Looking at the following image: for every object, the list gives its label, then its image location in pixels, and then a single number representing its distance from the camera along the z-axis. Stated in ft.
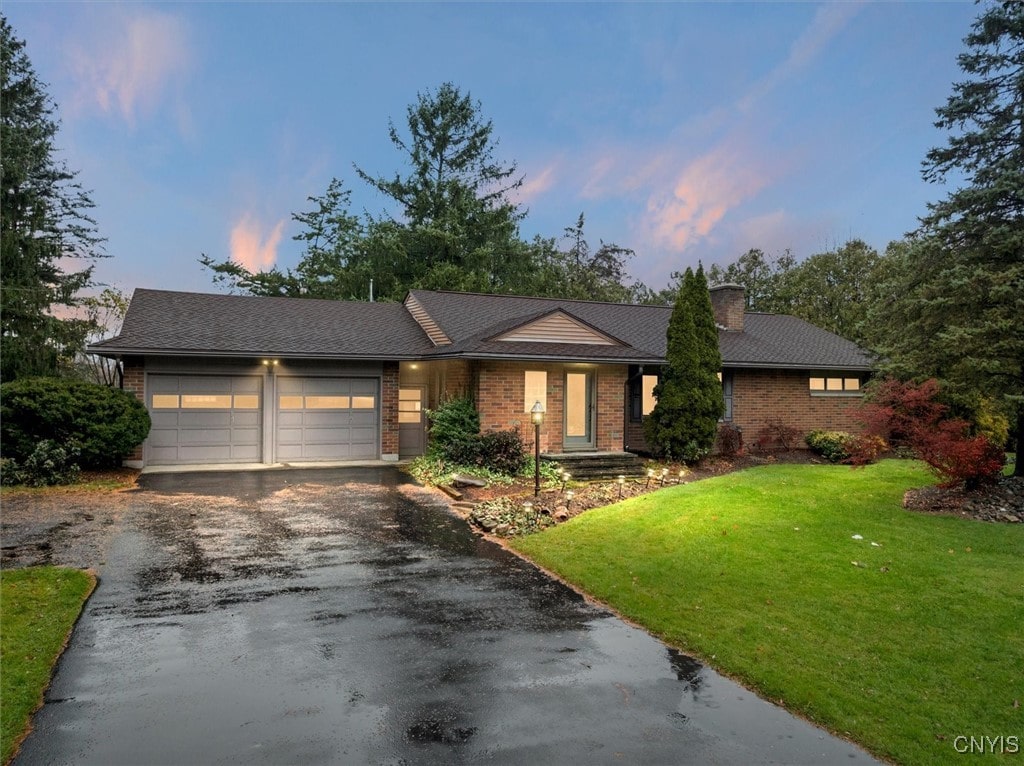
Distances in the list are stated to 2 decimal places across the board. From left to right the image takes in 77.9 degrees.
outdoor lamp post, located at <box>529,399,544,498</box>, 37.27
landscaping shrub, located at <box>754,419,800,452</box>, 59.47
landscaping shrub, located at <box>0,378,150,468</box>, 40.68
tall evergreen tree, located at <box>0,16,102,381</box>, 68.54
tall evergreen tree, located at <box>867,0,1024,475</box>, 32.91
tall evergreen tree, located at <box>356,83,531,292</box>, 107.96
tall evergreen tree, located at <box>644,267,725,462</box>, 50.19
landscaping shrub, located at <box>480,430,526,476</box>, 44.34
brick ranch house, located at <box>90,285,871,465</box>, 48.80
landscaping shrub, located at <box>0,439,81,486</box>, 39.81
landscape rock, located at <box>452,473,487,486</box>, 40.74
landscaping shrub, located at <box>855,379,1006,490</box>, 32.19
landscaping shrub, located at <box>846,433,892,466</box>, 38.71
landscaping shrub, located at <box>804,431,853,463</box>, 55.62
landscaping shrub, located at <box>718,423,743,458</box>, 56.34
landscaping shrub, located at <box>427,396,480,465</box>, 45.73
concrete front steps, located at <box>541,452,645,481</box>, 46.45
